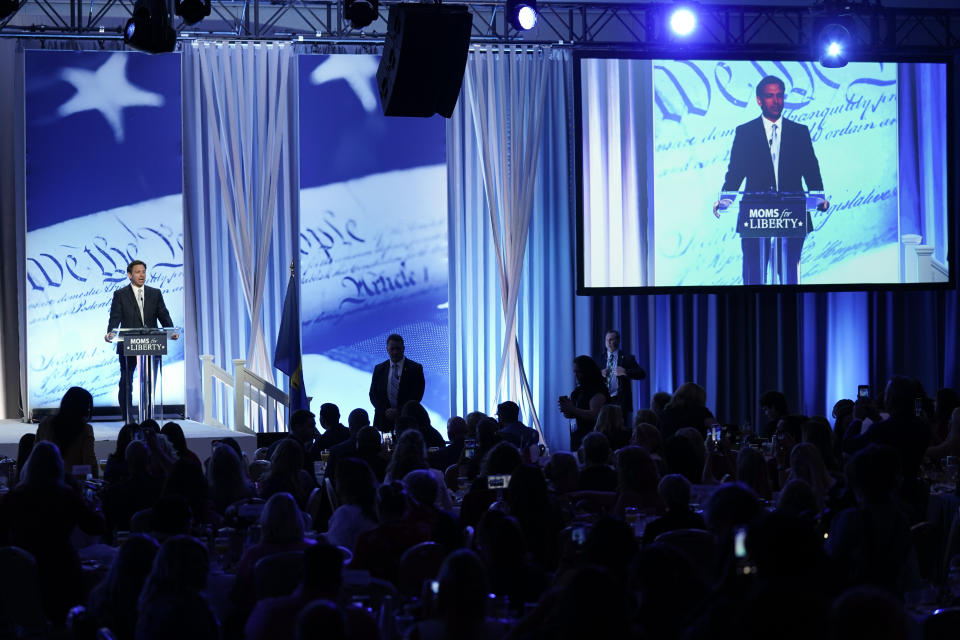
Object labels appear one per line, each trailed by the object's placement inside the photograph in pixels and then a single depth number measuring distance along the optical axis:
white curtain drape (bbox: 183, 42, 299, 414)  23.27
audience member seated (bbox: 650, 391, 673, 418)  17.58
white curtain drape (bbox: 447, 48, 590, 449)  24.13
